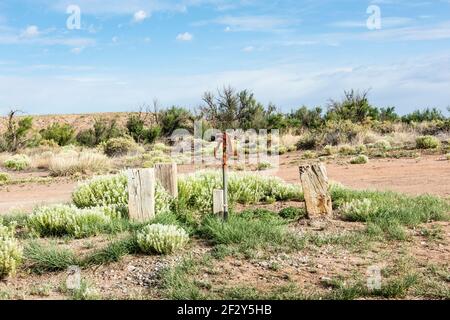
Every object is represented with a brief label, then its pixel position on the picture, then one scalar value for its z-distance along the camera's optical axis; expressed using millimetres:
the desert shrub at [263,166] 20600
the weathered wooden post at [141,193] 8398
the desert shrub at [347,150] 23656
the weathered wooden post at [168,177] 9414
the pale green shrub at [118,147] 28734
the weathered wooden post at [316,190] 8344
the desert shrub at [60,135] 38625
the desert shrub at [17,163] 24453
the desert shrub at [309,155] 23328
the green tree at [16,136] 33544
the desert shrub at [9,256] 6465
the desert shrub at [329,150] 23816
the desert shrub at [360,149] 23795
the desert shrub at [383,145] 24036
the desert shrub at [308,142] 27516
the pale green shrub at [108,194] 9234
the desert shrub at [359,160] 20073
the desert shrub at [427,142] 22672
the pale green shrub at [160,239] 6918
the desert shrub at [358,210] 8305
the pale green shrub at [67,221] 7961
